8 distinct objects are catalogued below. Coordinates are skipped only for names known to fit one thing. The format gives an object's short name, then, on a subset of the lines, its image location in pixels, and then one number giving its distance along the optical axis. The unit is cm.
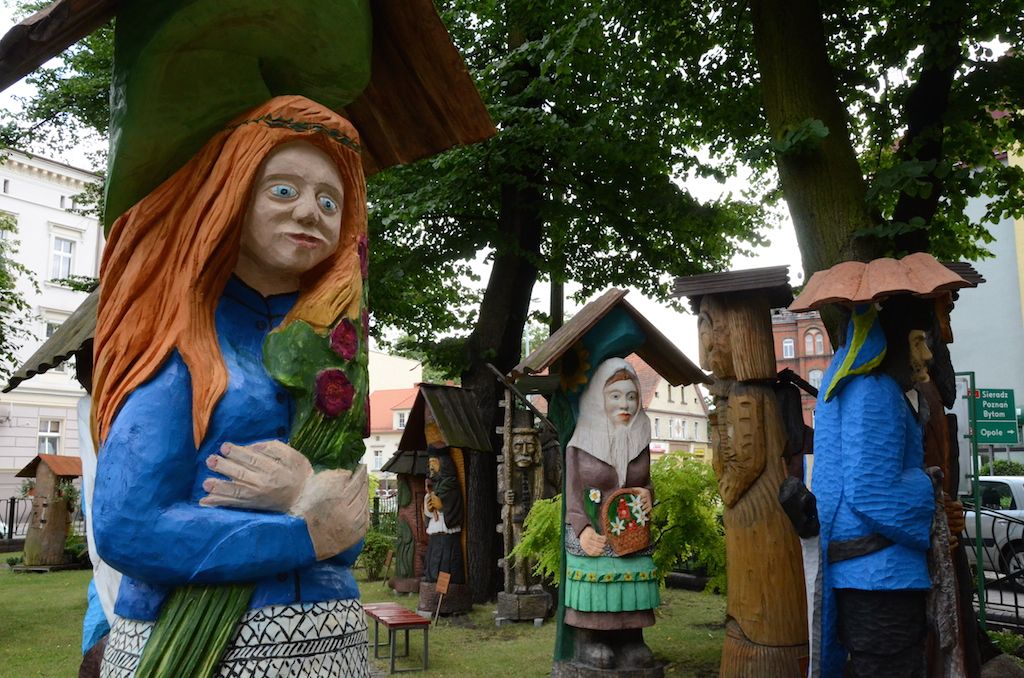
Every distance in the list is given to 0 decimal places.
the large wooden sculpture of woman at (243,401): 197
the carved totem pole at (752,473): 537
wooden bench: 727
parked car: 1188
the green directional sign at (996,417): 895
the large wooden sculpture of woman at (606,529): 602
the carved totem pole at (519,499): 972
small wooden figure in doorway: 1066
